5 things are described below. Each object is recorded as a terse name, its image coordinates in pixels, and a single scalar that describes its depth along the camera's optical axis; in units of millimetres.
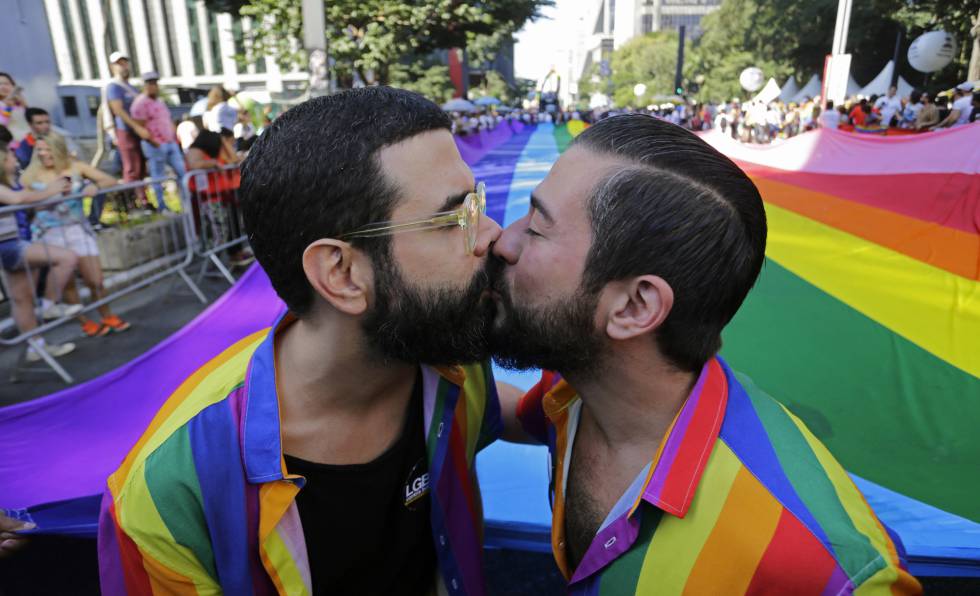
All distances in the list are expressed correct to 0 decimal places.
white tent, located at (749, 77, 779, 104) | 27312
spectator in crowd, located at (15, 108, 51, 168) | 6367
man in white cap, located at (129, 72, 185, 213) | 8945
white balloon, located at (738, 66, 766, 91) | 34562
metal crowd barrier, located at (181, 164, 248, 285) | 7137
